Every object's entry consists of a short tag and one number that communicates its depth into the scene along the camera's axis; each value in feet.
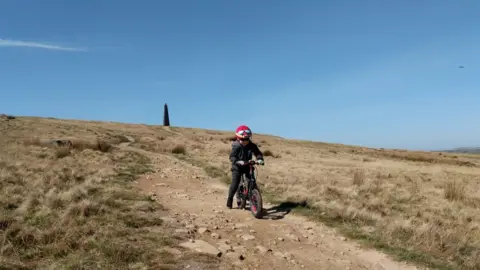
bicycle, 31.78
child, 33.73
